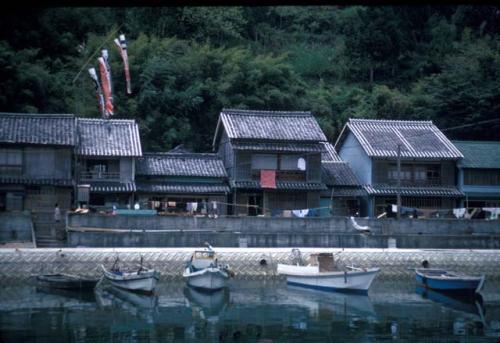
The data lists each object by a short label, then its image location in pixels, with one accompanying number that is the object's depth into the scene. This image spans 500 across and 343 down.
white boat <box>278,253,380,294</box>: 33.75
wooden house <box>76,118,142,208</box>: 42.81
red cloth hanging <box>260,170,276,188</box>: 44.78
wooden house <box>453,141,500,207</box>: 48.84
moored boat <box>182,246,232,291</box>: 33.16
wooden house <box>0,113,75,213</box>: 40.03
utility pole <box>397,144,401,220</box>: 42.62
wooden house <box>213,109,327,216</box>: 45.34
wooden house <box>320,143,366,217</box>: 48.16
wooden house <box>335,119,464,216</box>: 47.66
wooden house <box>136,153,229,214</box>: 44.16
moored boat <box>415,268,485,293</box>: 33.41
